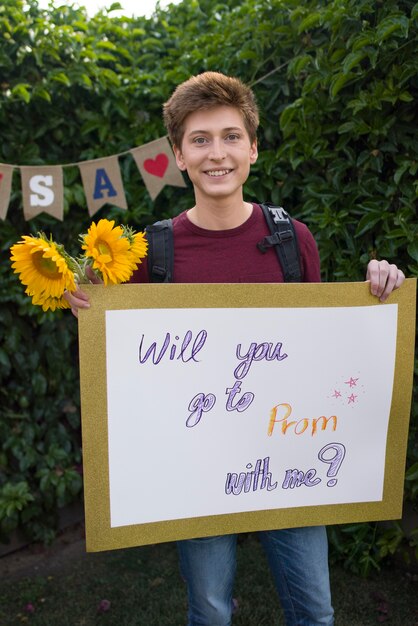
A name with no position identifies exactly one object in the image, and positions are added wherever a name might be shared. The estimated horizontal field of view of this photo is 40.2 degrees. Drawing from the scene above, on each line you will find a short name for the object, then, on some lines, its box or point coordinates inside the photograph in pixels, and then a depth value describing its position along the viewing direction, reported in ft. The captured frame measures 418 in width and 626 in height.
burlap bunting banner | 8.11
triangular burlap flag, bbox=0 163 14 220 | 7.88
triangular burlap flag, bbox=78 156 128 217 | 8.21
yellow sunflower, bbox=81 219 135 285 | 3.90
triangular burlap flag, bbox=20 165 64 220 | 8.09
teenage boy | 4.66
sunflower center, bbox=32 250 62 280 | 3.92
